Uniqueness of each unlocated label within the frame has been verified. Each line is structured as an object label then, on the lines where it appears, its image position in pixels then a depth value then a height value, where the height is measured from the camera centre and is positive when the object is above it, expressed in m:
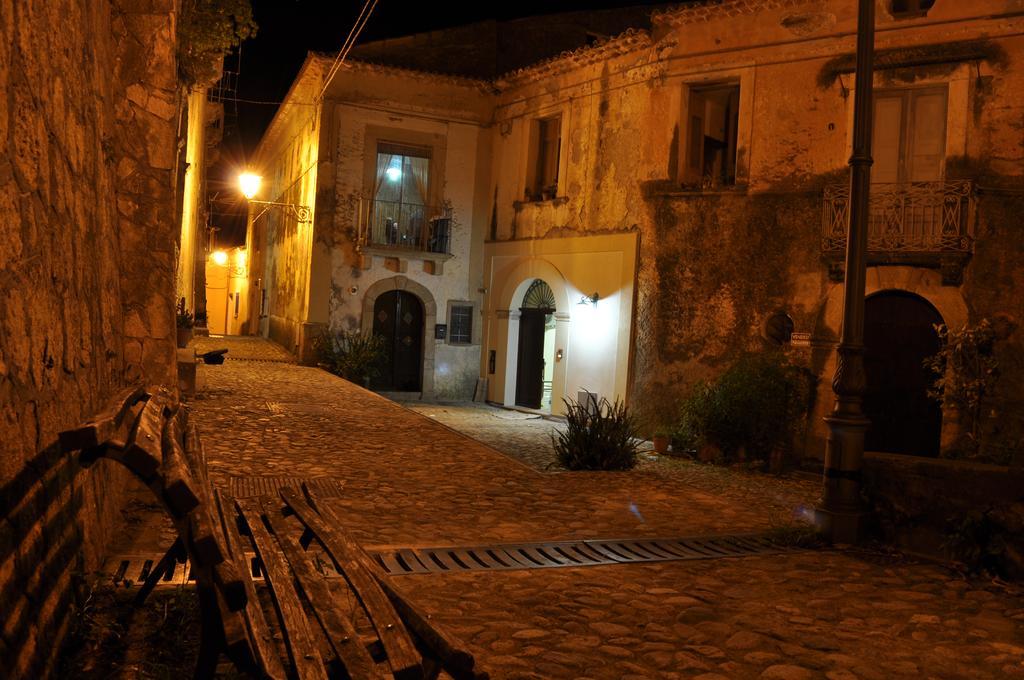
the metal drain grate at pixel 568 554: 5.71 -1.55
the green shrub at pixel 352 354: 18.88 -0.65
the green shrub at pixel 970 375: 11.95 -0.20
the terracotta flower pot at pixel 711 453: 12.49 -1.55
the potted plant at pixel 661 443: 13.09 -1.52
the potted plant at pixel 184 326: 14.24 -0.19
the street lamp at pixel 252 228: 20.77 +2.63
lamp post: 6.88 -0.09
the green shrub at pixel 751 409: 12.37 -0.89
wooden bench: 2.46 -0.93
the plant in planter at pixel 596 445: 10.17 -1.26
